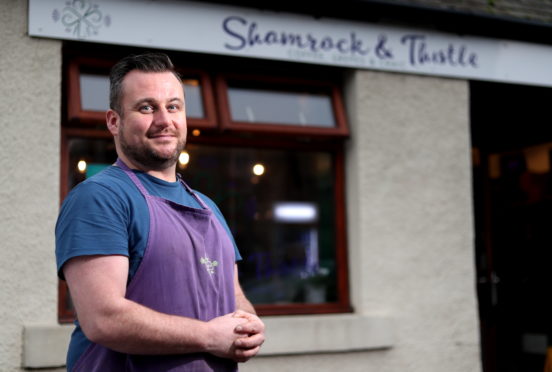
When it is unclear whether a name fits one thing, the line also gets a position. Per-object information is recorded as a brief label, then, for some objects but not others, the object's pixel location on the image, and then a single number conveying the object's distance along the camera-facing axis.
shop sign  4.87
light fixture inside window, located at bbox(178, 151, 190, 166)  5.38
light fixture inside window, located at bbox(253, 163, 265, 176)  5.64
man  1.94
